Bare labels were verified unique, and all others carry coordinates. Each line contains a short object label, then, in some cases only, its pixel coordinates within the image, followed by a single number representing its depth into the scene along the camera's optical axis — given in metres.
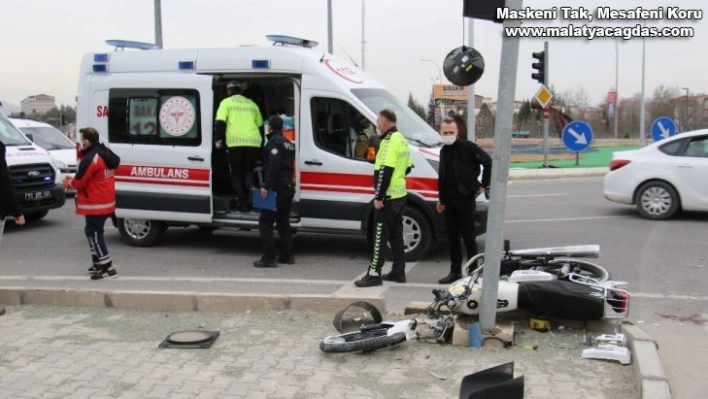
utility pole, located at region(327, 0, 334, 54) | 23.39
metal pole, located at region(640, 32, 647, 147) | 36.16
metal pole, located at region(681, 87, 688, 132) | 49.25
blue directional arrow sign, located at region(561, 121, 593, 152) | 20.47
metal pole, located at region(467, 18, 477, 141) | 21.23
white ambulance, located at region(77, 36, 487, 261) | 8.68
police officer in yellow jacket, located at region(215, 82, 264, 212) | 9.08
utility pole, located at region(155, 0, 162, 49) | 17.22
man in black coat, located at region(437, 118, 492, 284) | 7.37
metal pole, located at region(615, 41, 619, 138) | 55.12
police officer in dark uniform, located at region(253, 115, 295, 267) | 8.30
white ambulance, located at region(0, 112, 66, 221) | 11.87
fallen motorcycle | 5.11
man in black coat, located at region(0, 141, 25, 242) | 6.49
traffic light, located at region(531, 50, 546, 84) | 19.88
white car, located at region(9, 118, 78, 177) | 16.41
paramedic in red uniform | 7.75
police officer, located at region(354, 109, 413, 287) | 7.23
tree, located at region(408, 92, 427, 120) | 55.86
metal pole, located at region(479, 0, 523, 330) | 4.87
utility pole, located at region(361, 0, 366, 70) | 35.97
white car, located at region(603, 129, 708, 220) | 11.41
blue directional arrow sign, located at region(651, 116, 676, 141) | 19.16
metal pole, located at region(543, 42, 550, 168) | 19.77
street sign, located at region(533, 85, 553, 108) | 20.61
